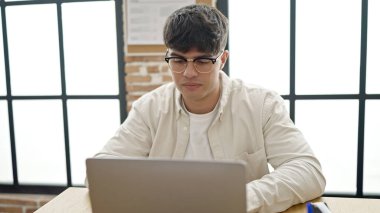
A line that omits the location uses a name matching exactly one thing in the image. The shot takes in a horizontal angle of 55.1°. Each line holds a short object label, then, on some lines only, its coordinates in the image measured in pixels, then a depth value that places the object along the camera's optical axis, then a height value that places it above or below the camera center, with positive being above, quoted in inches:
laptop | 27.2 -9.5
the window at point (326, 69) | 76.2 -2.4
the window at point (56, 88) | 86.0 -6.2
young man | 48.3 -8.5
